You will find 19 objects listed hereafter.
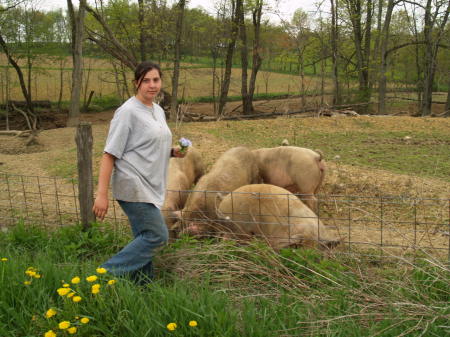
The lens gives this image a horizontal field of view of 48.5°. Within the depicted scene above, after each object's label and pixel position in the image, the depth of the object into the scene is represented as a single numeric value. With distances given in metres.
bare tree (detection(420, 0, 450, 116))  22.56
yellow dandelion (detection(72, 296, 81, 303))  3.00
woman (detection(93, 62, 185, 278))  3.57
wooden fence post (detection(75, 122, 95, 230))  4.77
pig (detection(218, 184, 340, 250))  5.00
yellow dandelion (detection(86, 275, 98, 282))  3.16
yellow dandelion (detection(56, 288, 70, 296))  3.00
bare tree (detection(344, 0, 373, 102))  24.00
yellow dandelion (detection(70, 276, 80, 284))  3.12
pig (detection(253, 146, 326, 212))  7.29
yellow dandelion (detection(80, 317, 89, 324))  2.83
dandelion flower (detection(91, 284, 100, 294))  3.03
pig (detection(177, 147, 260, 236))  5.58
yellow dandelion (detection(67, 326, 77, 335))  2.77
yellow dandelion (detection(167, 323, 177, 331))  2.78
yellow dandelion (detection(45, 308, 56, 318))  2.90
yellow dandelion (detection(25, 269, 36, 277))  3.35
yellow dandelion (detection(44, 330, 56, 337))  2.76
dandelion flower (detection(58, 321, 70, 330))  2.75
